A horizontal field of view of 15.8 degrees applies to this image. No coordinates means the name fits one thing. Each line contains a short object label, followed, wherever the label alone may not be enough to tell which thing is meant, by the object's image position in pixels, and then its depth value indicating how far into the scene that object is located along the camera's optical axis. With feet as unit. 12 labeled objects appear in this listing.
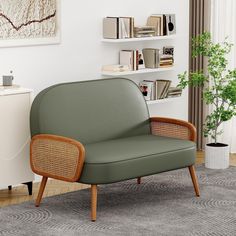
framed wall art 22.88
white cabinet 21.72
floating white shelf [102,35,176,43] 25.33
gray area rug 19.18
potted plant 25.59
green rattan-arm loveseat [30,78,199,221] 20.14
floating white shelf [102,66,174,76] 25.42
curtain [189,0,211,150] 29.34
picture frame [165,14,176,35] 27.14
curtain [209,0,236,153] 28.38
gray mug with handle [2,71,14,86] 22.20
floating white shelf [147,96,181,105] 26.61
